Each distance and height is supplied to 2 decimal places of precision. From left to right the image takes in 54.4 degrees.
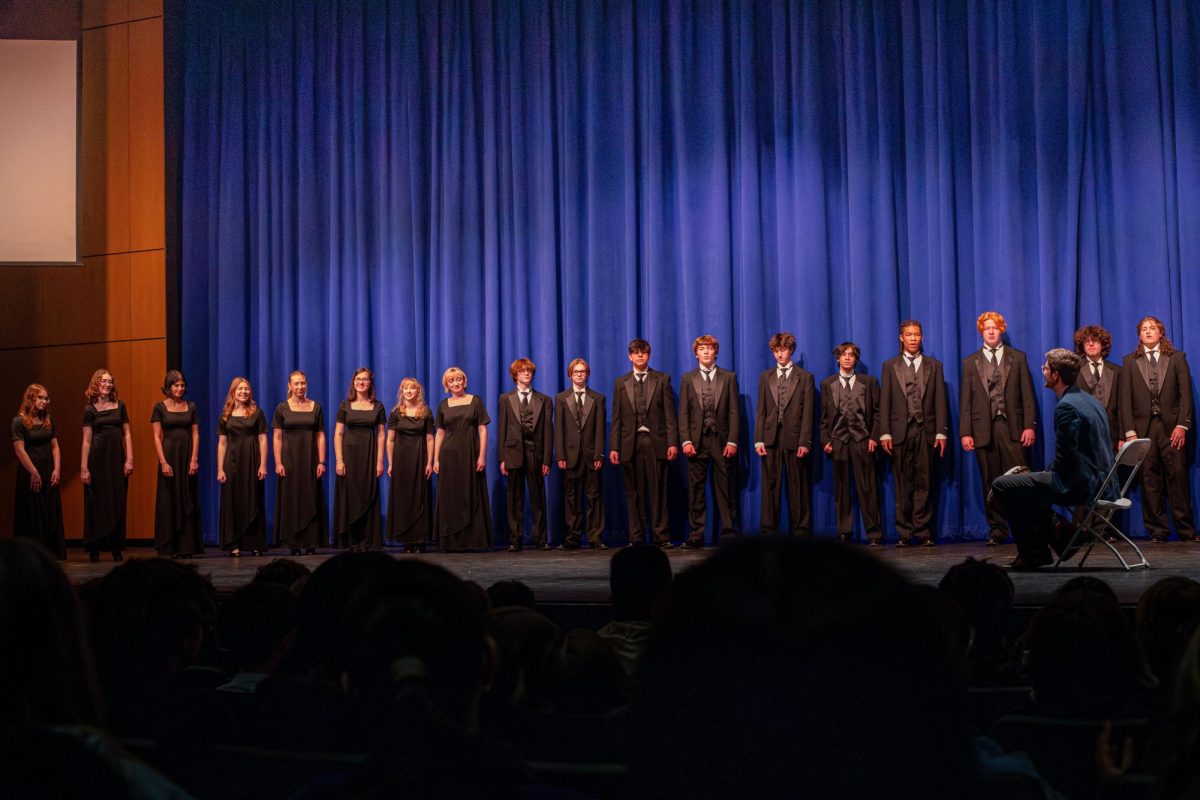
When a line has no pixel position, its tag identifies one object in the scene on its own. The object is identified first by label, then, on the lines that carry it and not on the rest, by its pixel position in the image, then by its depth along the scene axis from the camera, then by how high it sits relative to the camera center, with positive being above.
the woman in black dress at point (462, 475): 10.25 -0.10
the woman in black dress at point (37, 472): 9.95 -0.01
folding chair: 6.50 -0.29
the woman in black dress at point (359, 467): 10.37 -0.01
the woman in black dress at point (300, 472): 10.35 -0.05
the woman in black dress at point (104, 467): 10.00 +0.02
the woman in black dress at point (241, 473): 10.33 -0.05
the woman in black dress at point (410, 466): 10.36 -0.01
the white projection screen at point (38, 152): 9.87 +2.72
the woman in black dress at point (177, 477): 10.12 -0.08
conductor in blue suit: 6.41 -0.12
